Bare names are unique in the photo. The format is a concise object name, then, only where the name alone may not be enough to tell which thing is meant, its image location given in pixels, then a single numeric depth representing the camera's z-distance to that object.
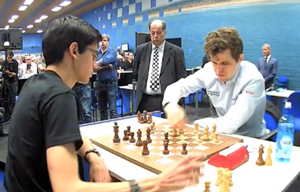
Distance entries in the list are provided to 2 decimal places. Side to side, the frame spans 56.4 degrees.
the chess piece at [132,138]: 1.69
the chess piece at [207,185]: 1.12
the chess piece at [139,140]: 1.63
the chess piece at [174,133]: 1.81
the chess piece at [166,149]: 1.48
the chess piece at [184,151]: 1.48
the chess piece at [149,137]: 1.68
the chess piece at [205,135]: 1.71
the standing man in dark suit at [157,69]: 3.36
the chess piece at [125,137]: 1.74
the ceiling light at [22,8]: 12.80
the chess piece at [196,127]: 1.87
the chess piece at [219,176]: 1.19
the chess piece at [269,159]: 1.41
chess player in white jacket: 1.83
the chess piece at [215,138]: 1.69
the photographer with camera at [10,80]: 5.95
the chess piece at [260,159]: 1.40
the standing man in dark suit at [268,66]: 6.52
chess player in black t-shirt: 0.85
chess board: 1.38
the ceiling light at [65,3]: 12.05
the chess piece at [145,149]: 1.47
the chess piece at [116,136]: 1.69
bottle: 1.44
